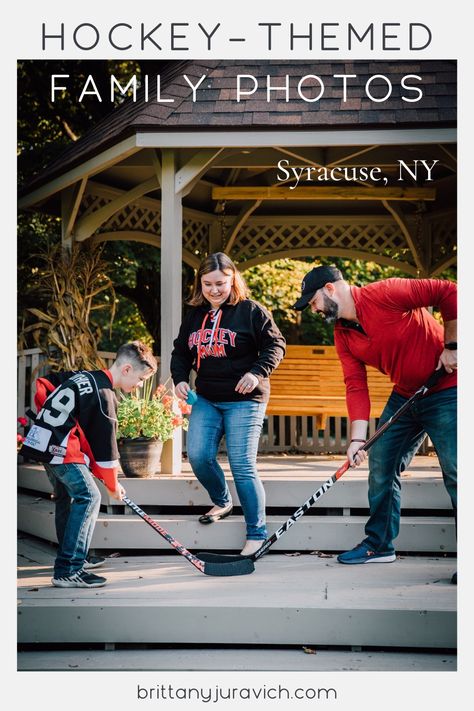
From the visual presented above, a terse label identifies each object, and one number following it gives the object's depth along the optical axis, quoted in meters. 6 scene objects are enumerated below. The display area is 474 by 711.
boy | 4.33
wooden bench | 8.48
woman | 4.79
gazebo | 5.76
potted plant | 5.59
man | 4.27
